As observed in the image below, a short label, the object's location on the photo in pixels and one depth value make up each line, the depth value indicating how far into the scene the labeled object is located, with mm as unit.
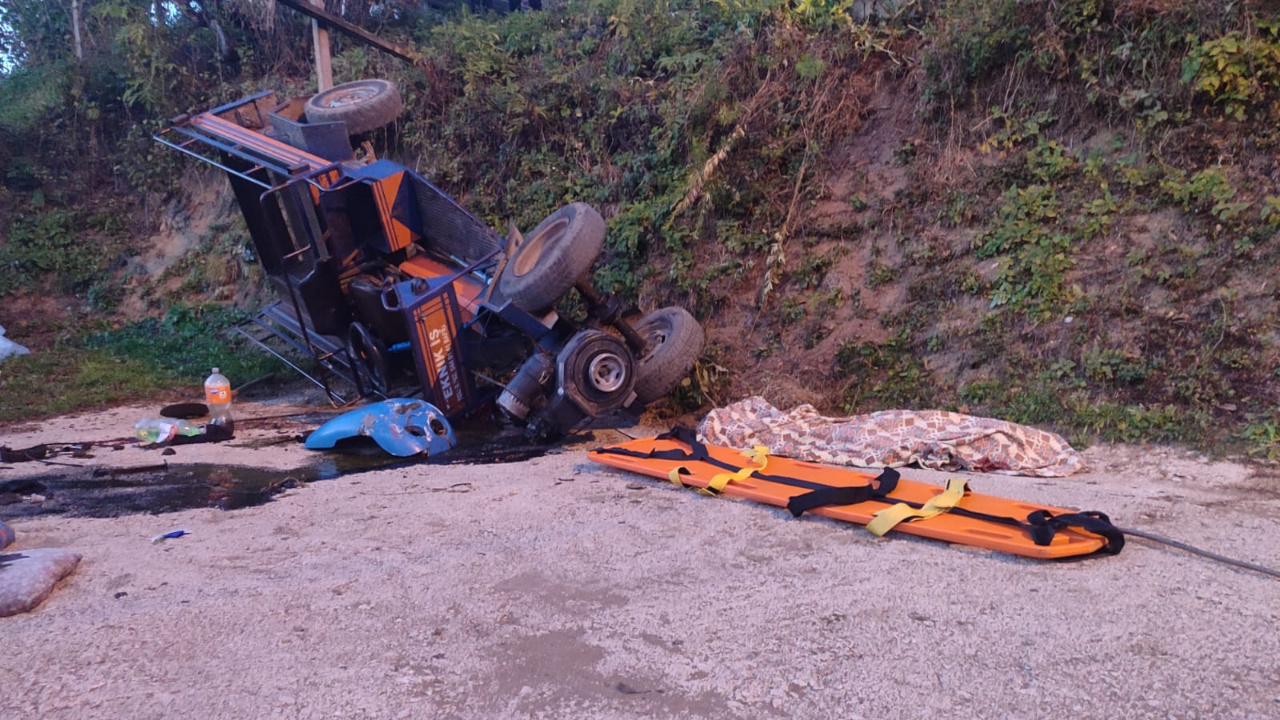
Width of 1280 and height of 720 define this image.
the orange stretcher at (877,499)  3270
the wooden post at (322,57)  10203
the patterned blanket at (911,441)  5000
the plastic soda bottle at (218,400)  6664
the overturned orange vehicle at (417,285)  6027
